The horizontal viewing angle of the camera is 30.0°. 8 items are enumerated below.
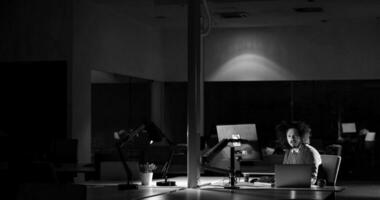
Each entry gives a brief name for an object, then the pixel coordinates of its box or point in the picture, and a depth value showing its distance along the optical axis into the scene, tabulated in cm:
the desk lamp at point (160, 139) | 643
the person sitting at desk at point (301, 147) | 733
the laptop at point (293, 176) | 634
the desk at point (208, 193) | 555
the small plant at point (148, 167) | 677
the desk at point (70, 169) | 864
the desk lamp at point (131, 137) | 621
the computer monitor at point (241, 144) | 718
